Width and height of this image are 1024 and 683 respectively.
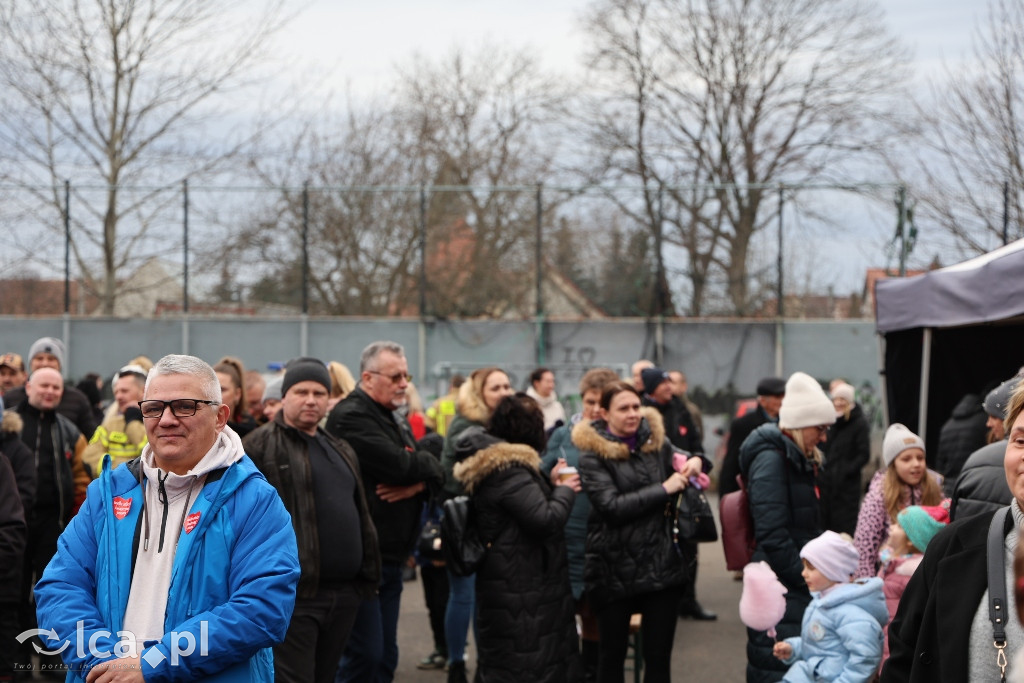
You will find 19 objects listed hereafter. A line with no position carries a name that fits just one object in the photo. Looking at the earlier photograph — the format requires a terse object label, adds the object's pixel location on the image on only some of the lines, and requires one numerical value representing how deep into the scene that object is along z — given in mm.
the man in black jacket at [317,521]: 4695
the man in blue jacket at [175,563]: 3020
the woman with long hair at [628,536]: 5398
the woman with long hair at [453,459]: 6648
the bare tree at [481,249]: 18234
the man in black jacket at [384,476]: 5520
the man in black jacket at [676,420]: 8508
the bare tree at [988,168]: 16484
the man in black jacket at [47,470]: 6508
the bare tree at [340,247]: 18359
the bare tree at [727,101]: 28359
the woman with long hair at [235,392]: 6188
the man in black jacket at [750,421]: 8156
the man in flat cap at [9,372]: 8195
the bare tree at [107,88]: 20172
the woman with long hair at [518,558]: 5262
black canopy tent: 7629
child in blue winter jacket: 4340
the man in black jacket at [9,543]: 4703
